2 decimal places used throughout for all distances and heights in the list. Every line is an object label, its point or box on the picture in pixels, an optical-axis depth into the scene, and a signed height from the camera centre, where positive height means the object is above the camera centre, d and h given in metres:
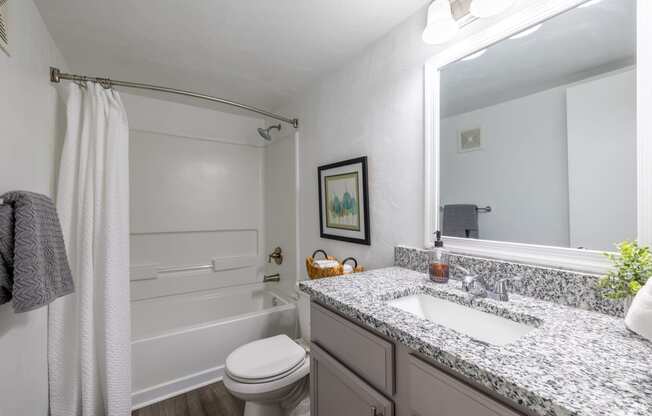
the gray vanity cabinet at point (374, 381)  0.61 -0.47
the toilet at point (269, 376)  1.37 -0.85
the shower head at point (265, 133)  2.46 +0.67
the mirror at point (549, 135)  0.85 +0.25
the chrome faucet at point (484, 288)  0.95 -0.29
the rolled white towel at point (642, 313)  0.59 -0.24
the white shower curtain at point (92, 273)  1.46 -0.34
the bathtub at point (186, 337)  1.78 -0.94
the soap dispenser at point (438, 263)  1.14 -0.24
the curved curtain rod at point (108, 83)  1.51 +0.74
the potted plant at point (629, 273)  0.68 -0.17
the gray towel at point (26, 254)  0.90 -0.15
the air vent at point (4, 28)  0.97 +0.65
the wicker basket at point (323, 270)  1.54 -0.36
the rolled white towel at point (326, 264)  1.57 -0.33
